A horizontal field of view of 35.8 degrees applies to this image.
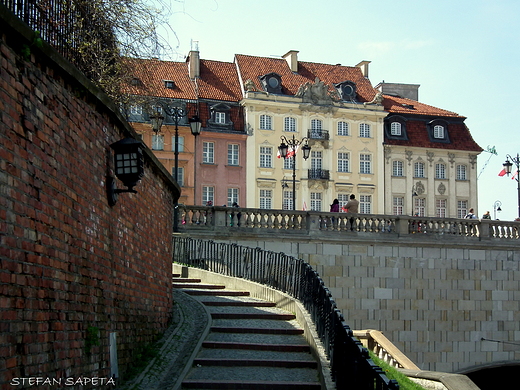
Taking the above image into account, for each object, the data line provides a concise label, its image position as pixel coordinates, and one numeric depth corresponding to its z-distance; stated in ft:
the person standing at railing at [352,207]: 98.94
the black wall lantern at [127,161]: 31.35
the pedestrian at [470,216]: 109.93
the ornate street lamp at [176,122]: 76.79
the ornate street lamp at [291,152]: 101.55
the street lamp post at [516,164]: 114.62
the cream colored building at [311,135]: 172.76
